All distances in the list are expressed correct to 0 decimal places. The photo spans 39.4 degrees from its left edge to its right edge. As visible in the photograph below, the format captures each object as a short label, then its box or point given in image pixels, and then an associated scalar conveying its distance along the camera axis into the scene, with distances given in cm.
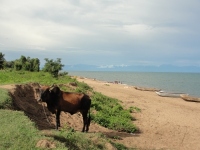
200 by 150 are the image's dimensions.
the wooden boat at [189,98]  3508
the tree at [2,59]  4973
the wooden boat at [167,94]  3775
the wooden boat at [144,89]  4484
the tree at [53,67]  3062
